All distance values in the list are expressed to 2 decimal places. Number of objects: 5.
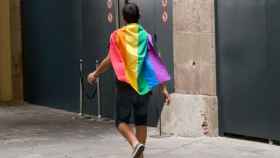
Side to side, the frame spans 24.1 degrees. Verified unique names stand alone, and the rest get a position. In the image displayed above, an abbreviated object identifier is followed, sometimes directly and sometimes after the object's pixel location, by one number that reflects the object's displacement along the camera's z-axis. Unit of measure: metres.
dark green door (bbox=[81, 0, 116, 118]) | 13.23
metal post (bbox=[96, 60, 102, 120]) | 13.57
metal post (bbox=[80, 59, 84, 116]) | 14.34
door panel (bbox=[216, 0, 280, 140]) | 9.48
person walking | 7.33
